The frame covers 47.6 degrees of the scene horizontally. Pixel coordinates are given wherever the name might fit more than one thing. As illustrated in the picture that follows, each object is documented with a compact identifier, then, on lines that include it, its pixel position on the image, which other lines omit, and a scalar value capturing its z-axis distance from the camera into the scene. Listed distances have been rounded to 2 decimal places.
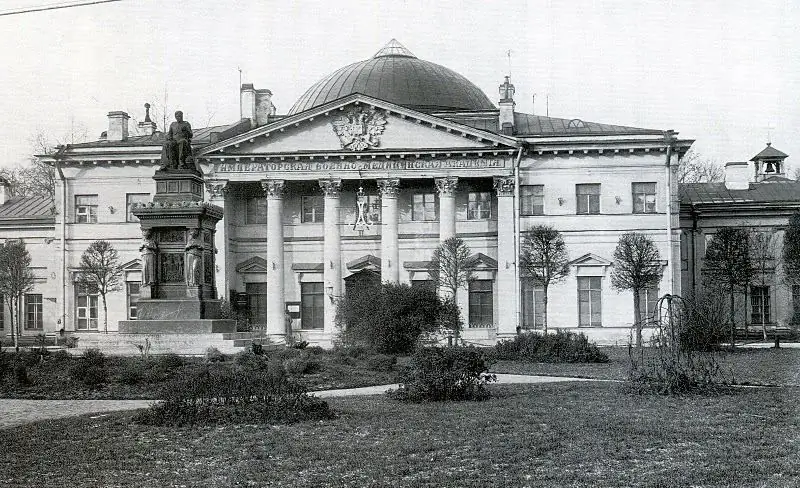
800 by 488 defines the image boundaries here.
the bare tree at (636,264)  38.81
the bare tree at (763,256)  45.78
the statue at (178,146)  24.36
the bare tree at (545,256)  40.59
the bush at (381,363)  23.47
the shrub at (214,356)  21.71
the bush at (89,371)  19.09
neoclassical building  43.97
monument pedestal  23.52
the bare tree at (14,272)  41.53
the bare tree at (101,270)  41.78
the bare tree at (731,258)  41.47
